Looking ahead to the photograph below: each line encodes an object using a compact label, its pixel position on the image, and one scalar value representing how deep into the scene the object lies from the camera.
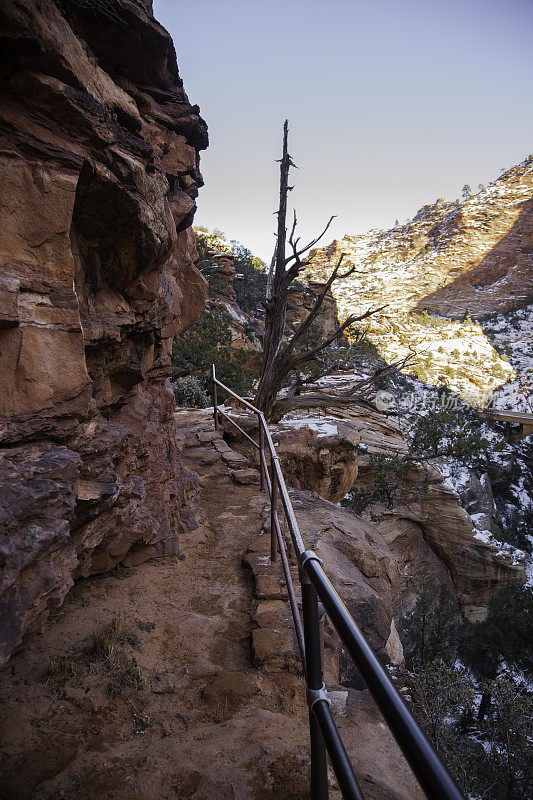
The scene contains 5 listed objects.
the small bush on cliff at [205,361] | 12.95
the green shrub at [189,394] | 11.16
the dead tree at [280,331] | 6.98
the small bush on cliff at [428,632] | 10.66
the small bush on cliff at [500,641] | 11.12
